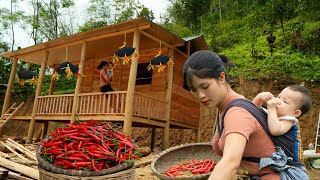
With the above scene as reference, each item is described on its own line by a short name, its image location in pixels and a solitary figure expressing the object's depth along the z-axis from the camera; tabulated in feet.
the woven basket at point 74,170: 11.21
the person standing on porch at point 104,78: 35.25
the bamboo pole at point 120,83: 45.01
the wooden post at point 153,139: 44.36
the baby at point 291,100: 7.54
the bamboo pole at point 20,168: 17.84
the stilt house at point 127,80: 34.01
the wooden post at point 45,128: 50.29
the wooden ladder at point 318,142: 37.26
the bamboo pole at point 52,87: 52.80
